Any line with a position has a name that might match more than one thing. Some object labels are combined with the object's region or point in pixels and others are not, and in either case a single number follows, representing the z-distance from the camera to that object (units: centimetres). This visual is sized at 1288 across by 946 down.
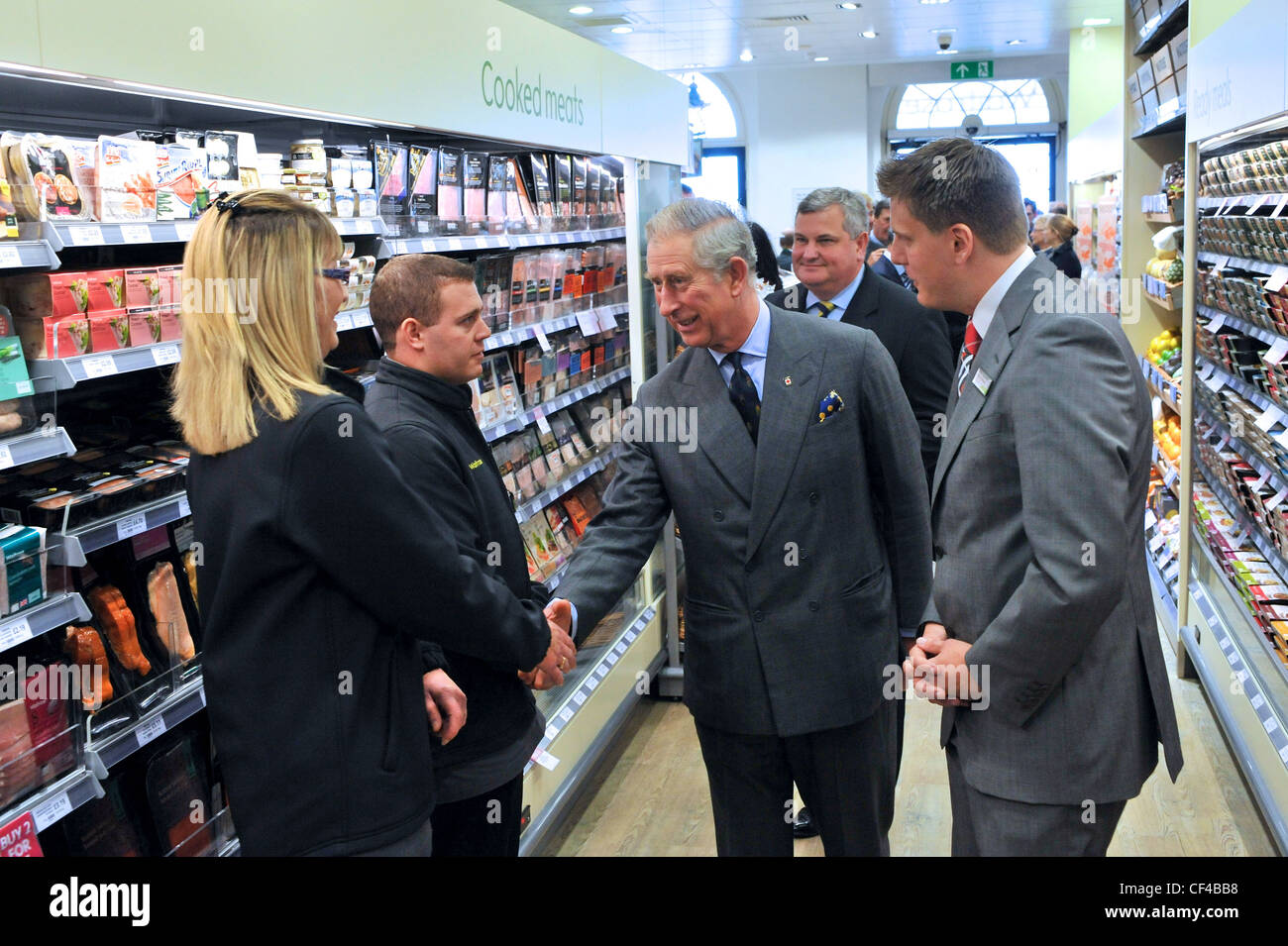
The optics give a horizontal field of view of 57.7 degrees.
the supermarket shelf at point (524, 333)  363
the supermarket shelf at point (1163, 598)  547
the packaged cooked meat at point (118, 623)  237
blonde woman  161
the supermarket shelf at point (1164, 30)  591
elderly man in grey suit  236
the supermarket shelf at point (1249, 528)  375
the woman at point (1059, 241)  919
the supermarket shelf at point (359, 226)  282
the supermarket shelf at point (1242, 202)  374
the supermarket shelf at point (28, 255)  188
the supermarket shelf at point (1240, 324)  394
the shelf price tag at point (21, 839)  192
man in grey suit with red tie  172
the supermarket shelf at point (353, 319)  277
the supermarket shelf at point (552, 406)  366
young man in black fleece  229
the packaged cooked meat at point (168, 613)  246
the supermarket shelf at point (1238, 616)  371
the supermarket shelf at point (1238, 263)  402
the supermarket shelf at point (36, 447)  196
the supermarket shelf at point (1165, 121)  589
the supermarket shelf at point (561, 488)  380
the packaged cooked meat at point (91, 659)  226
